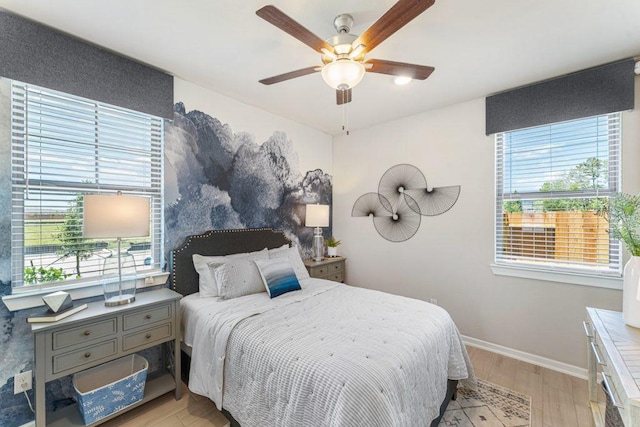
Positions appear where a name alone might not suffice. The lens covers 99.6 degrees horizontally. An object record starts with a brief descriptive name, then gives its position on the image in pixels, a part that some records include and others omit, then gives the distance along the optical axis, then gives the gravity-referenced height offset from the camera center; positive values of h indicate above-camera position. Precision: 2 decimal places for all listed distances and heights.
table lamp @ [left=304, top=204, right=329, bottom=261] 3.54 -0.10
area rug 1.86 -1.44
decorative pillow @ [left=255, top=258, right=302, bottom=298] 2.36 -0.57
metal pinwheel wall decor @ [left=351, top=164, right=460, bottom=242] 3.17 +0.15
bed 1.27 -0.80
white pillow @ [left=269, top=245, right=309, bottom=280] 2.92 -0.48
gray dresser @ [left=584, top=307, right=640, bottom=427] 0.98 -0.64
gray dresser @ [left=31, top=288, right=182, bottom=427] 1.55 -0.83
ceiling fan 1.27 +0.95
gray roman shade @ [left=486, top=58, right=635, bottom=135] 2.18 +1.03
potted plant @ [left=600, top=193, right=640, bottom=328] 1.45 -0.16
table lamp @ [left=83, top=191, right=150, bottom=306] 1.73 -0.06
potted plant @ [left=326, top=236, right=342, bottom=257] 3.85 -0.48
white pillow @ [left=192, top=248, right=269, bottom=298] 2.38 -0.53
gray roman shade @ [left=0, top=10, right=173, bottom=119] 1.73 +1.06
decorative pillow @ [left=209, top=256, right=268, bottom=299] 2.29 -0.57
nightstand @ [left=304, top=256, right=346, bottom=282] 3.41 -0.73
